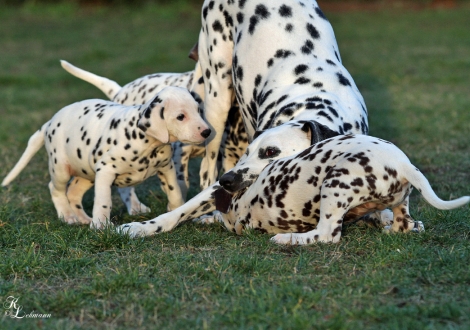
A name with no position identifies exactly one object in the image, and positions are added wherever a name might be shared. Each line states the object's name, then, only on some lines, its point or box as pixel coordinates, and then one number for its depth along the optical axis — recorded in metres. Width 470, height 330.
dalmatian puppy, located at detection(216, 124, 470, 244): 9.39
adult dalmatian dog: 11.47
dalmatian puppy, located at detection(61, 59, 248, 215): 14.73
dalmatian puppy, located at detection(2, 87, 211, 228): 12.20
